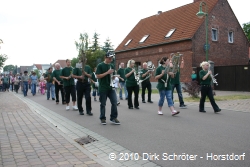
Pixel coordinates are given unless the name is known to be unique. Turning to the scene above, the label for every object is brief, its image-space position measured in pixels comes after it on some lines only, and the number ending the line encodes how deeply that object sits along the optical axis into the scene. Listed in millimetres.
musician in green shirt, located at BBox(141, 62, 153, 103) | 13559
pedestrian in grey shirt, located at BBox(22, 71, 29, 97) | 20750
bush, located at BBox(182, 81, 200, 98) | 14812
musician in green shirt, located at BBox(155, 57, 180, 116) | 9266
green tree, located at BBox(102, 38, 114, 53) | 68169
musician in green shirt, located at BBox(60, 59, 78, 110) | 11330
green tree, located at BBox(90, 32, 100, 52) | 72125
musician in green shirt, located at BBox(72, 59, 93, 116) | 9828
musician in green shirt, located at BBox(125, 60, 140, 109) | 11645
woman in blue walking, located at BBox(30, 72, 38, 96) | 21297
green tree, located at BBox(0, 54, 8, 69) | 28973
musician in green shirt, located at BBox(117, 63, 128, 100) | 14662
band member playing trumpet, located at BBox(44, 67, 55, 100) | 16286
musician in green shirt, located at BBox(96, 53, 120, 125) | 7883
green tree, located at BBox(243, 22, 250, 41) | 60594
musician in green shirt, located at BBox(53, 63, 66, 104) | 14258
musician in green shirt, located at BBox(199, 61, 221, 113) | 9938
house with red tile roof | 28500
